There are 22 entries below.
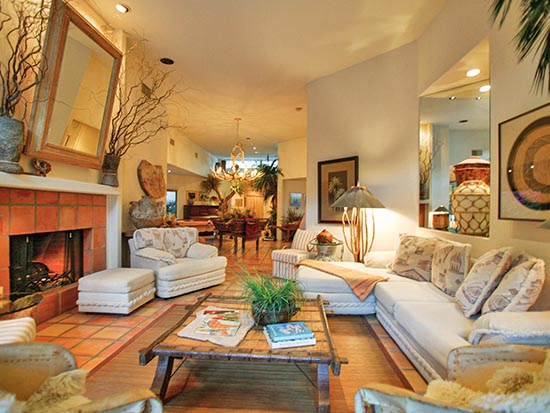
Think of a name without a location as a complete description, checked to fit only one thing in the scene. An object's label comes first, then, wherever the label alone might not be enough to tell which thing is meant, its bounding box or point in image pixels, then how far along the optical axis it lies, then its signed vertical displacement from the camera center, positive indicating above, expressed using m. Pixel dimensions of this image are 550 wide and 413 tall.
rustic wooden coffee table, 1.44 -0.80
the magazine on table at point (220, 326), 1.62 -0.79
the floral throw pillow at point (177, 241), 3.96 -0.53
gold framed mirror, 2.32 +1.12
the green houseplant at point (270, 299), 1.80 -0.63
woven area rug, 1.63 -1.20
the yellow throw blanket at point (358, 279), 2.83 -0.77
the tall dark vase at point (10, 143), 2.03 +0.48
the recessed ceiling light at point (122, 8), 3.04 +2.27
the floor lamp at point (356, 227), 3.68 -0.31
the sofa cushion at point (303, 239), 4.57 -0.55
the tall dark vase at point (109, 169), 3.33 +0.47
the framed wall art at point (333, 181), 4.47 +0.45
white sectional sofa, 1.38 -0.78
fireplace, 2.35 -0.12
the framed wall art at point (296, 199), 9.60 +0.28
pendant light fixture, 7.42 +0.90
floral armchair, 3.46 -0.75
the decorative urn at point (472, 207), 2.62 +0.01
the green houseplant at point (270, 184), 10.09 +0.86
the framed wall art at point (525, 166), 1.81 +0.31
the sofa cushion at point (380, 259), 3.42 -0.66
